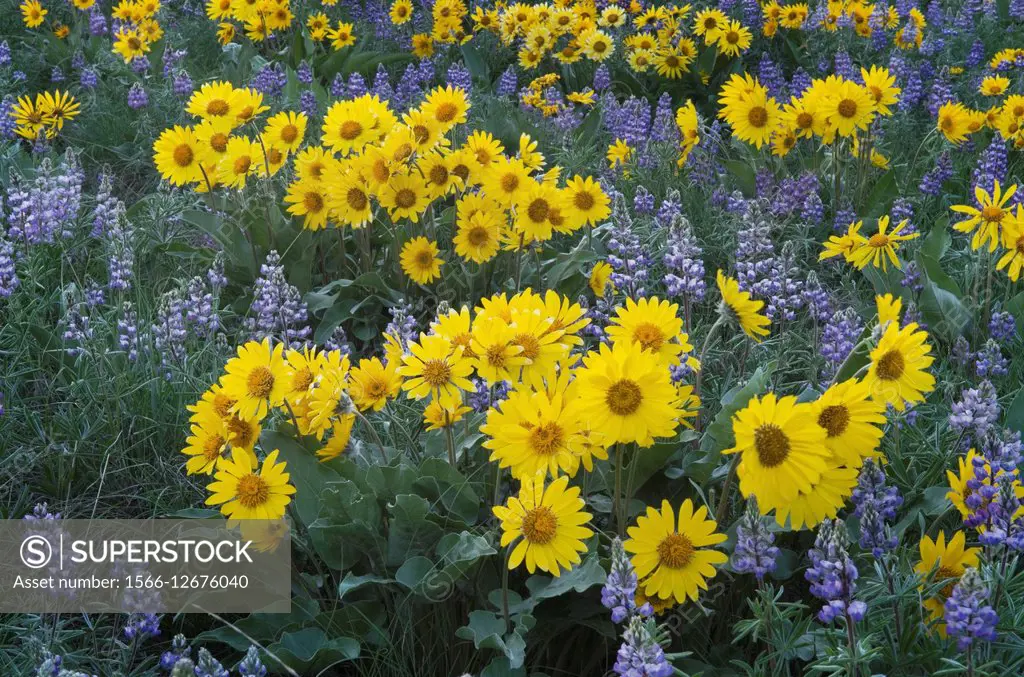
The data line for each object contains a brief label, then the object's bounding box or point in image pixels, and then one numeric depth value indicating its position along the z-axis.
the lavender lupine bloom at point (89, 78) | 5.57
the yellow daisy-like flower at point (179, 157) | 3.63
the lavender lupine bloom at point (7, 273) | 3.12
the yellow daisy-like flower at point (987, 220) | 2.96
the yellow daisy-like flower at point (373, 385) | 2.14
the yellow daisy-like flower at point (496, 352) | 1.91
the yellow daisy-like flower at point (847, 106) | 3.78
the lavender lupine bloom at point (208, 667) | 1.66
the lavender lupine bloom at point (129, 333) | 2.97
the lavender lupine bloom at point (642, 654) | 1.37
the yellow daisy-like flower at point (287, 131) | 3.64
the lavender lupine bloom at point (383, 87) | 5.15
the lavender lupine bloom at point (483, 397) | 2.47
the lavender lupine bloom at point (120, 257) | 3.25
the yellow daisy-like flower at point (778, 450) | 1.67
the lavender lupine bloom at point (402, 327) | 2.61
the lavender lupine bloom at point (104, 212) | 3.64
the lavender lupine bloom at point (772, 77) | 5.42
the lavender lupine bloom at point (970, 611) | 1.44
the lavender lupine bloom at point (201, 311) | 3.01
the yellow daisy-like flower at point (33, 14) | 6.61
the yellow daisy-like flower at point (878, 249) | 2.99
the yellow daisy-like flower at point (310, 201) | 3.46
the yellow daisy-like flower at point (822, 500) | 1.74
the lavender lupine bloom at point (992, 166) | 3.99
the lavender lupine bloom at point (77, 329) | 2.87
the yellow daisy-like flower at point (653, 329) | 1.99
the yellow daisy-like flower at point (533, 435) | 1.79
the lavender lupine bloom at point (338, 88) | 5.43
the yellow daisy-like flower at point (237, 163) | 3.51
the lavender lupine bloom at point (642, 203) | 3.79
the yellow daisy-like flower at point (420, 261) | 3.46
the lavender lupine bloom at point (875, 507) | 1.87
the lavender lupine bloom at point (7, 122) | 4.77
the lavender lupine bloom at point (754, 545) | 1.75
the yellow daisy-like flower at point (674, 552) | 1.87
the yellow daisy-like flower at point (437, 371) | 1.98
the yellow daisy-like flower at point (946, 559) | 1.96
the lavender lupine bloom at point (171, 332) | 2.90
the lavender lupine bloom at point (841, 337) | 2.54
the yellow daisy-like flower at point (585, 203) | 3.22
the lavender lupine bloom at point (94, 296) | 3.22
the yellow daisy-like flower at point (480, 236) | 3.30
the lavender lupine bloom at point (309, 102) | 5.12
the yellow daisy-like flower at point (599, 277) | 3.28
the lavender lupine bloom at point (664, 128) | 4.77
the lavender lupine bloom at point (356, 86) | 5.09
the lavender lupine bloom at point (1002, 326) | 3.03
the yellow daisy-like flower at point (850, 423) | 1.74
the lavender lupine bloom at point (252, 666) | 1.73
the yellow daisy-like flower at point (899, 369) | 1.87
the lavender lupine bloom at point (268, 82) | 5.38
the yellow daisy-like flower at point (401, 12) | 6.57
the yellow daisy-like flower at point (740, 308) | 2.18
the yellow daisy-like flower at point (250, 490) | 2.03
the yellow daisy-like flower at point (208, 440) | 2.13
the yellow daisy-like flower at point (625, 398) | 1.76
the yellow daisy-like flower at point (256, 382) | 2.07
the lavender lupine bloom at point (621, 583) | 1.55
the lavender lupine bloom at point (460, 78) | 5.50
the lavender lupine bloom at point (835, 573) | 1.50
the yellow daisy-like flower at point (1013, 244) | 2.93
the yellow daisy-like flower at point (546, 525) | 1.78
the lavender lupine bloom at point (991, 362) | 2.42
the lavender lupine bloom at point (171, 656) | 1.98
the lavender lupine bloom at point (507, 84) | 5.77
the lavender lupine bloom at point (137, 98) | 5.09
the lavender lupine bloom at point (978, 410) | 1.98
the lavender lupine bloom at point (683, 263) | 2.60
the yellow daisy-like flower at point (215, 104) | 3.60
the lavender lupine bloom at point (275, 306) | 2.88
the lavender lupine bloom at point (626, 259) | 2.84
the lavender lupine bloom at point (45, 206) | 3.58
